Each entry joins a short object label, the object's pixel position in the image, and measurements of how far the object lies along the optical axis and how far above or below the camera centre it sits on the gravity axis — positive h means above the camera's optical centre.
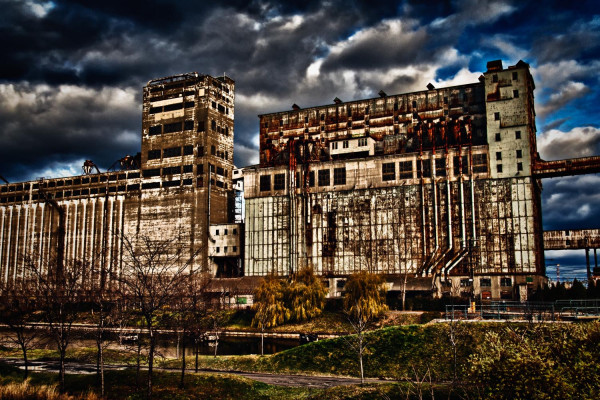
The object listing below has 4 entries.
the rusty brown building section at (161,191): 115.31 +18.12
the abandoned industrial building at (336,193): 88.19 +15.10
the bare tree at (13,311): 41.37 -5.35
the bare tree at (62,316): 32.92 -3.28
